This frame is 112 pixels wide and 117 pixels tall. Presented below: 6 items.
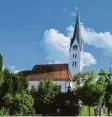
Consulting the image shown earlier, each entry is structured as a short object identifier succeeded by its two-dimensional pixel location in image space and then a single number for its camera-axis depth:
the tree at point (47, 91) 75.86
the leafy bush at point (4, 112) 50.88
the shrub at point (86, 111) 71.75
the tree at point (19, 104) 59.81
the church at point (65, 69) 114.32
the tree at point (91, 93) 72.12
